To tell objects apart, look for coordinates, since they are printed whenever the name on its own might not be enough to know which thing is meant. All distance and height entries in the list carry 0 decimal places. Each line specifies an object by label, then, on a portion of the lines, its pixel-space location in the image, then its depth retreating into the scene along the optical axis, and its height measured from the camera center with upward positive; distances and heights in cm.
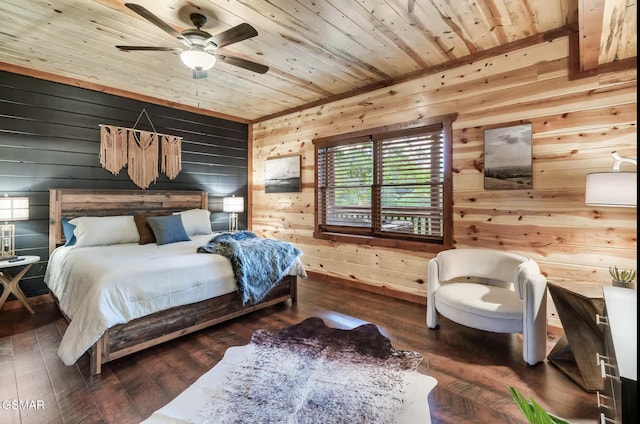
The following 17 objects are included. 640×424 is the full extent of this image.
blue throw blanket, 291 -51
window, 343 +30
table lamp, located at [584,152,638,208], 183 +13
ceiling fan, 219 +130
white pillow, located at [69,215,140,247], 335 -21
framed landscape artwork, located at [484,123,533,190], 279 +49
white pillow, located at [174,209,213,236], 422 -14
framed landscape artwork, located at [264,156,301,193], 487 +60
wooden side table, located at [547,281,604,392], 190 -78
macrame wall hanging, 400 +83
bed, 212 -65
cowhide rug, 171 -113
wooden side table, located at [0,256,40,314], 306 -71
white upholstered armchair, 220 -71
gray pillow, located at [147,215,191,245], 360 -21
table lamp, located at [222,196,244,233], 496 +12
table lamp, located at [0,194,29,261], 298 -5
